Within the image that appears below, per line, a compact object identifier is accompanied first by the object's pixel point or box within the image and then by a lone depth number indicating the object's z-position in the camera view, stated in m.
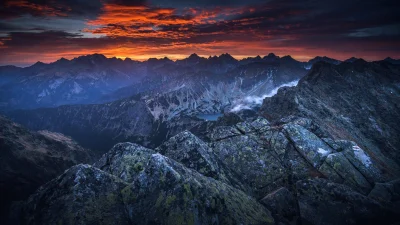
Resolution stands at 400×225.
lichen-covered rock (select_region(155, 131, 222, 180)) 23.38
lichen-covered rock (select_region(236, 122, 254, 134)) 37.12
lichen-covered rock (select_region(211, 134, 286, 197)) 27.36
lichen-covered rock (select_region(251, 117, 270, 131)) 38.23
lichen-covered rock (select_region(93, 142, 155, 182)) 21.58
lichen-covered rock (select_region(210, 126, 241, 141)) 35.47
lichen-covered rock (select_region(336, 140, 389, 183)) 29.19
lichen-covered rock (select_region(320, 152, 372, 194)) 27.38
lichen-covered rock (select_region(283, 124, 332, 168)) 30.91
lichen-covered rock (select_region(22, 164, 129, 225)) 15.23
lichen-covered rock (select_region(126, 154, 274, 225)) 15.39
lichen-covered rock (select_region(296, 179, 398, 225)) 18.23
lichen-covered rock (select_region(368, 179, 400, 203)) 22.30
